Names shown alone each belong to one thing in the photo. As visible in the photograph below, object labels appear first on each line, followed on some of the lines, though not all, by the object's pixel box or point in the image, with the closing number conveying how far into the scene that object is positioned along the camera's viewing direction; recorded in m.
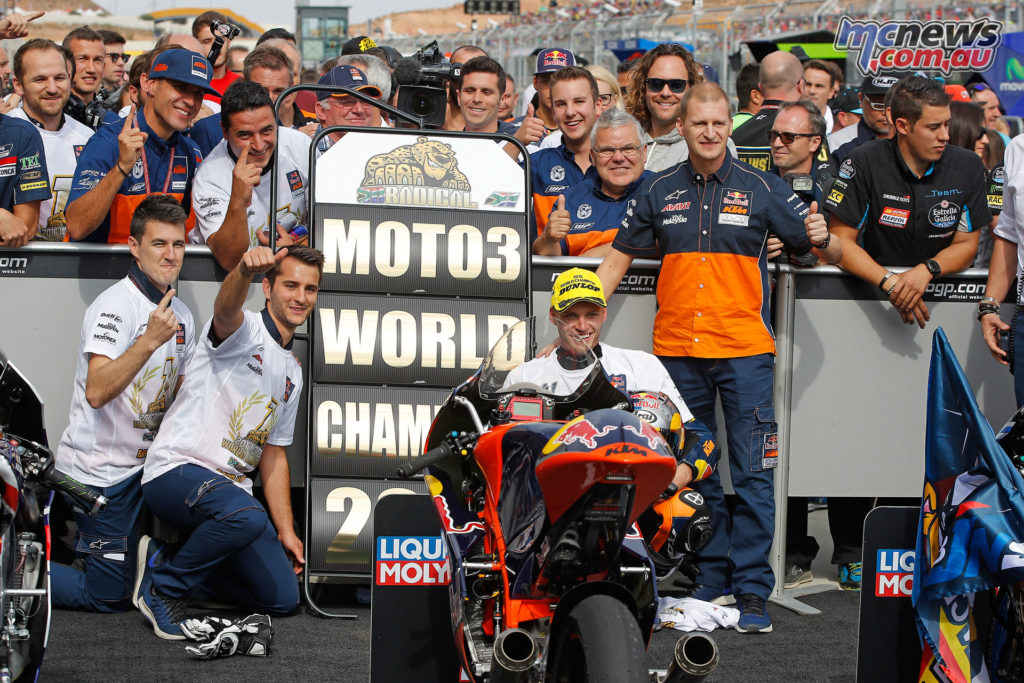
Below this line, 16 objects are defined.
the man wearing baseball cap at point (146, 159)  12.50
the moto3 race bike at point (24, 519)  8.42
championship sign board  12.52
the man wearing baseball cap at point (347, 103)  14.62
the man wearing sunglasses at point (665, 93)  15.01
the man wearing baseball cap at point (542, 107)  15.93
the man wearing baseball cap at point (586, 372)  8.45
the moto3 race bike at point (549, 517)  6.96
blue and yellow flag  7.95
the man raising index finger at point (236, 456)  11.41
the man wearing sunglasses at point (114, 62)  22.52
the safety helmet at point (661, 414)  8.39
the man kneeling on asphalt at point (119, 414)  11.71
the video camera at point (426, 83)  15.26
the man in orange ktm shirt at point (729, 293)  12.26
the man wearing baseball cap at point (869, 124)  18.33
